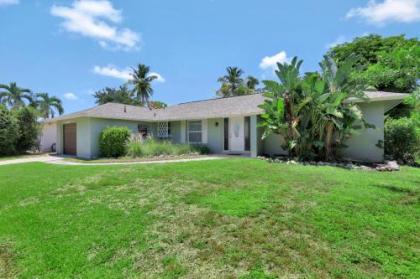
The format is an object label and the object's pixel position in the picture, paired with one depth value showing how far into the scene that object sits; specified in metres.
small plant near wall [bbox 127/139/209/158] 15.53
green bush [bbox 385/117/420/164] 12.00
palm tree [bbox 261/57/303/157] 11.90
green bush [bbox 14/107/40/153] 20.73
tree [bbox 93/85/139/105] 46.56
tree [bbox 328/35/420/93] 6.69
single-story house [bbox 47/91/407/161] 12.34
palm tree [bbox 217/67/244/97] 40.44
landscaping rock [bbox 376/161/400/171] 9.84
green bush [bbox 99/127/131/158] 15.96
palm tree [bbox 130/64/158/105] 40.25
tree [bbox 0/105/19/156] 19.00
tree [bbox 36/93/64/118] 37.56
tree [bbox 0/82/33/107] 33.94
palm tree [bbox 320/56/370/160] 10.89
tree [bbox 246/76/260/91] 41.14
